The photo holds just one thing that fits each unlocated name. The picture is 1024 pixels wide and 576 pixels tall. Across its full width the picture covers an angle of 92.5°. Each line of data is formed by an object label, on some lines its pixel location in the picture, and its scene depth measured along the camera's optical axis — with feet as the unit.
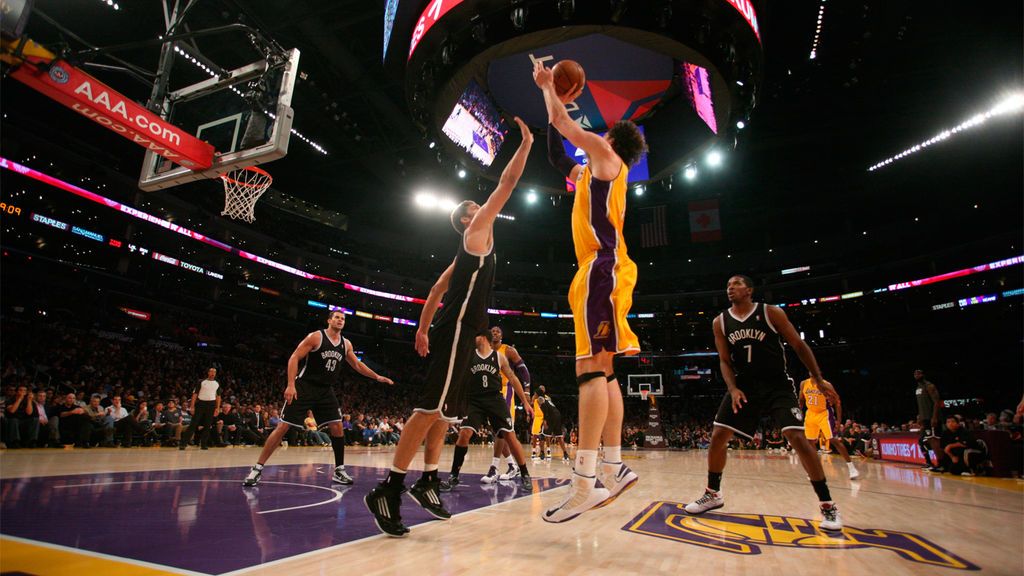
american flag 93.81
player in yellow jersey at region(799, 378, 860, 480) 28.68
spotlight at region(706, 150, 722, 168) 65.97
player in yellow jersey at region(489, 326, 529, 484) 20.79
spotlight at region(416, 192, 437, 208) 89.35
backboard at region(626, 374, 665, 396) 81.25
